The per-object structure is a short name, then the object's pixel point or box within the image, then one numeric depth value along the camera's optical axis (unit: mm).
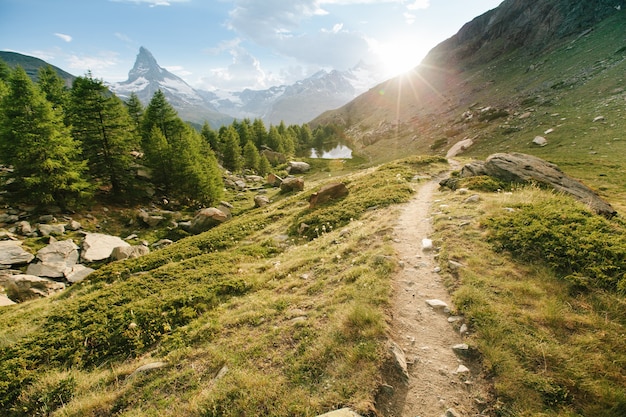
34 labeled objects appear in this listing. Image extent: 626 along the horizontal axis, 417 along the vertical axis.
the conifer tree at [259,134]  85812
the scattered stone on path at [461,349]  5863
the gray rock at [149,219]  27219
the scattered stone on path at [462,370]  5445
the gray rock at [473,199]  13945
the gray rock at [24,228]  20172
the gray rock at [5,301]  13095
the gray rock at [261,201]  33434
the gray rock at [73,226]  22734
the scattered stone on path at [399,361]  5496
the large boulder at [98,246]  19188
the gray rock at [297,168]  66938
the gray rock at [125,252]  18844
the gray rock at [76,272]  16880
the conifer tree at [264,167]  63500
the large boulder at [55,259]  16641
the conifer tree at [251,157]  63869
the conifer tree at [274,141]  85125
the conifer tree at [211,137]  69894
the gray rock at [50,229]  20720
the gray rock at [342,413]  4602
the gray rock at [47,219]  22406
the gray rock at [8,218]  21041
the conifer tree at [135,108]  46906
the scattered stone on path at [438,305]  7184
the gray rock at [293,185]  37750
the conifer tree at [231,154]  60031
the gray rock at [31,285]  14531
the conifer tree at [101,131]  28203
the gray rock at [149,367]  6988
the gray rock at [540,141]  35594
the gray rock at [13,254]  16906
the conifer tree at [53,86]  39394
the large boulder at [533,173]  13084
